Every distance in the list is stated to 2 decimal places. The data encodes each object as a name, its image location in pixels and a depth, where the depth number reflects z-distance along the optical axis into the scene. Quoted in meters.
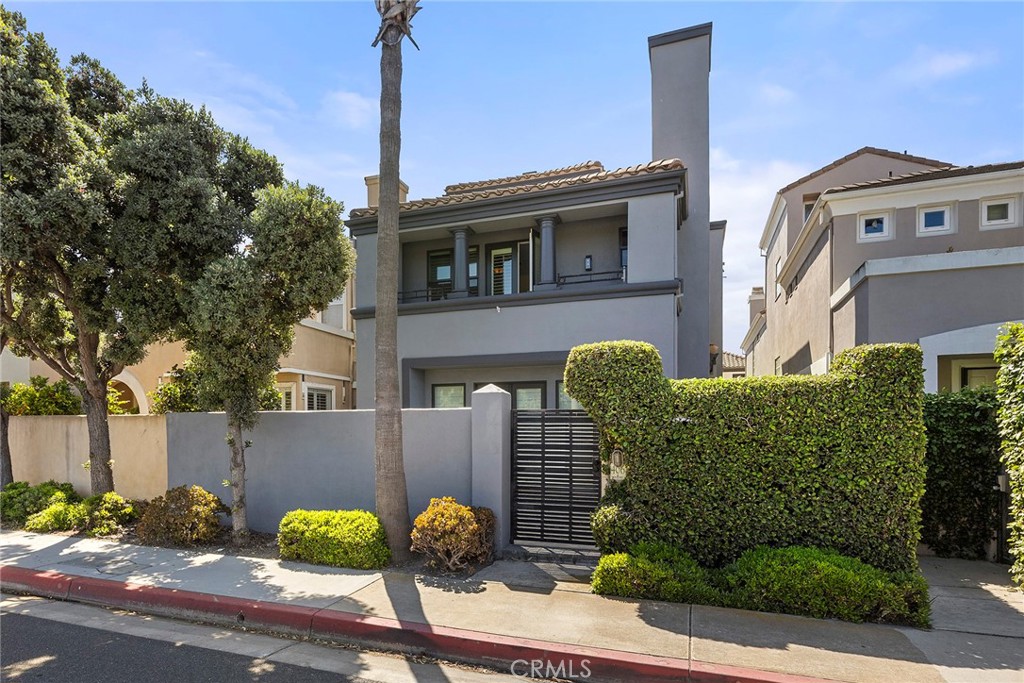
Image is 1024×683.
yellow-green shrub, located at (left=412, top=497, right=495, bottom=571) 6.60
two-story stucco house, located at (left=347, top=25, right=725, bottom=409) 10.90
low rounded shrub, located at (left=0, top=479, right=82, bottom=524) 9.80
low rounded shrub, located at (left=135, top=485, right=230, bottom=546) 8.12
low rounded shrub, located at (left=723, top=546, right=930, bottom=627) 5.17
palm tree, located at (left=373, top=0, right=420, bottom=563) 7.15
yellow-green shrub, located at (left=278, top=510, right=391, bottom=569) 6.96
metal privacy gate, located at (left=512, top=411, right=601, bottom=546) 7.37
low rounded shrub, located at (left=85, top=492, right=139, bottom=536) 8.95
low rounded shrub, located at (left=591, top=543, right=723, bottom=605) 5.69
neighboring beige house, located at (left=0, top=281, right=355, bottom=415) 14.08
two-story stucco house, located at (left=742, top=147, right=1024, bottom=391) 9.07
